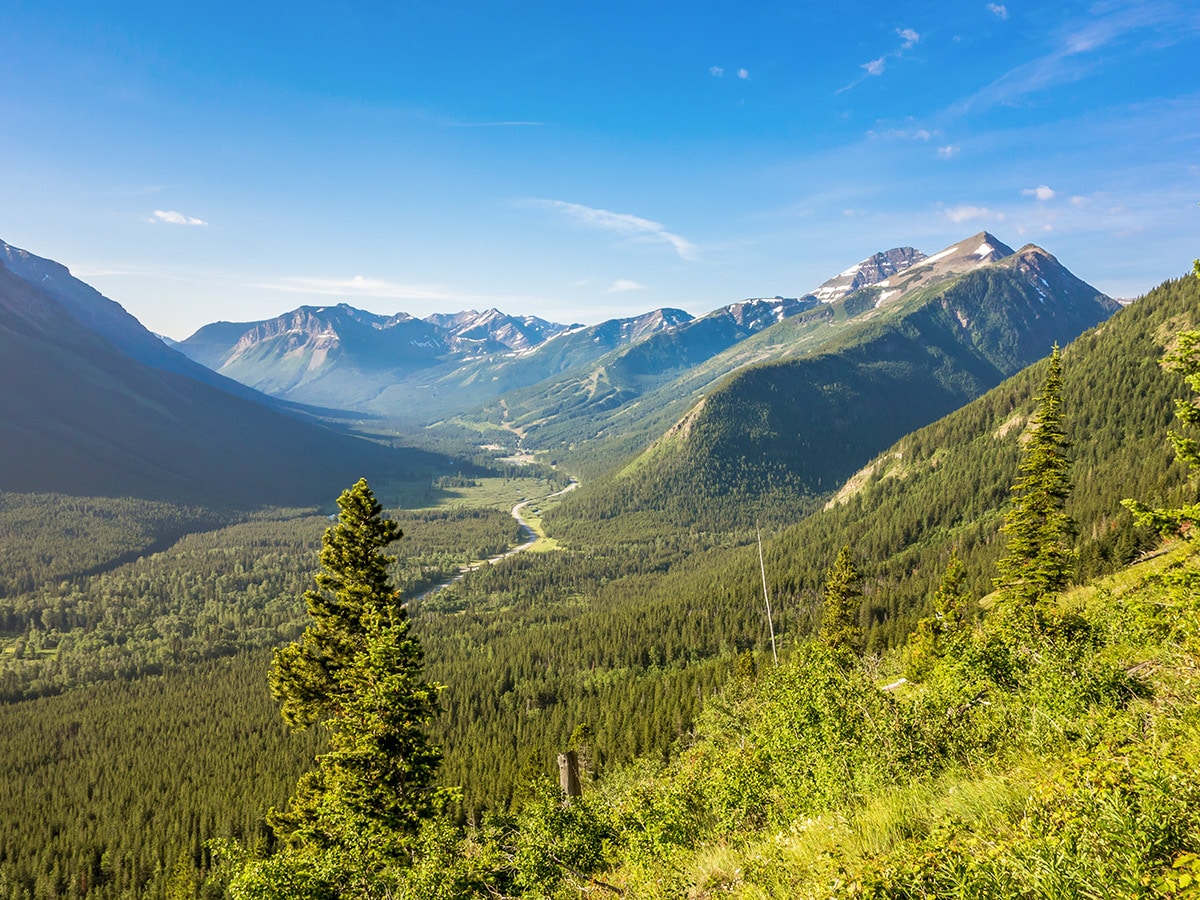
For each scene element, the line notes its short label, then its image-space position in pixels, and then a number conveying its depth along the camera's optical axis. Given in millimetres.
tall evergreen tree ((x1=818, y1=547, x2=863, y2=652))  59625
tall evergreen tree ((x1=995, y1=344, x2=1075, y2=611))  39125
